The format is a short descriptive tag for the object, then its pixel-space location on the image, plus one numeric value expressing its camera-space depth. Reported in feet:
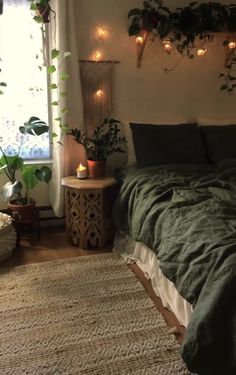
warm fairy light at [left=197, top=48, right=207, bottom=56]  10.58
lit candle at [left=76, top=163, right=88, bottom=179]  9.48
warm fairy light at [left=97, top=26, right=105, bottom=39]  9.92
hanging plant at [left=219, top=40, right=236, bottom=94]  11.10
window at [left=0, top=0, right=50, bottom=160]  9.67
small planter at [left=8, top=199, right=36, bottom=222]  9.46
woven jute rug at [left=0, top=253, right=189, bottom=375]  5.54
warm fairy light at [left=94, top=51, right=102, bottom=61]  10.02
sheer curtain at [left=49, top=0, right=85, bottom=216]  9.23
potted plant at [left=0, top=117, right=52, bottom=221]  9.06
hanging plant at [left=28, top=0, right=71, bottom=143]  9.00
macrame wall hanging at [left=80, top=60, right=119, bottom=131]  9.99
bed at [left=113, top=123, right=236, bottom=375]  4.50
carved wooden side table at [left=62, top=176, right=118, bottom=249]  9.05
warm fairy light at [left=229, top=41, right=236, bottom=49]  10.46
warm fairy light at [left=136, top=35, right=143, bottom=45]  9.95
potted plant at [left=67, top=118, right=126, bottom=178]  9.59
